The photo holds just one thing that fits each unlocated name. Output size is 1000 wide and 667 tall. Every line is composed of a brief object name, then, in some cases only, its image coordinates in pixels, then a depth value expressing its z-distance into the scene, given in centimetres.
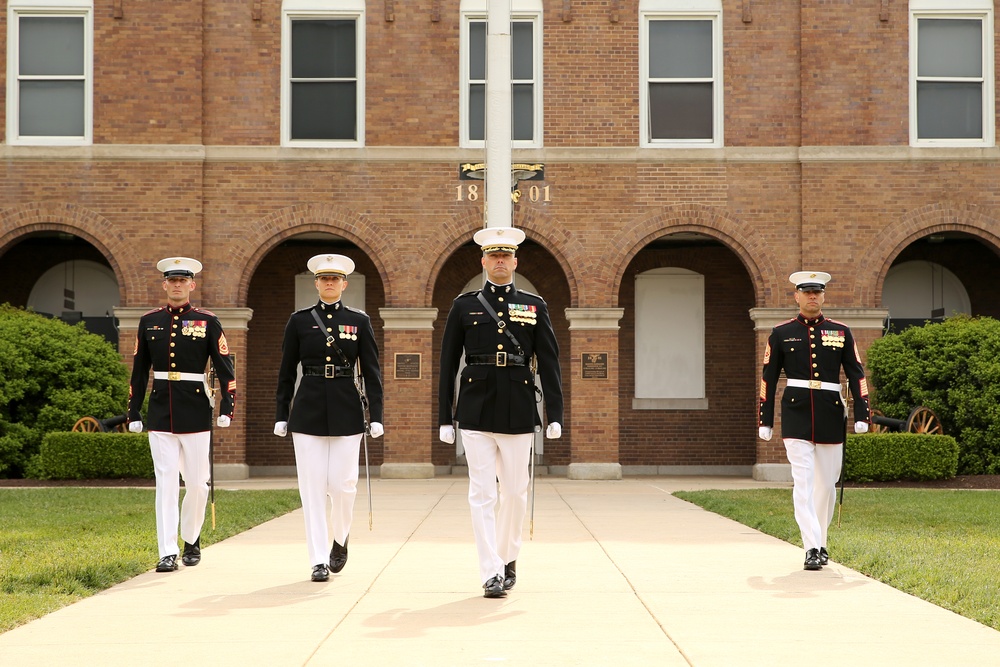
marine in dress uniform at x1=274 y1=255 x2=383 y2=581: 861
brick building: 2070
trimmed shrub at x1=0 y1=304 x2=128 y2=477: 1892
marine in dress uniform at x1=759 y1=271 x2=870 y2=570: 966
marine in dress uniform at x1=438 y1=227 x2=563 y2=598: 797
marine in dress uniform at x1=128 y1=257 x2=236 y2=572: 935
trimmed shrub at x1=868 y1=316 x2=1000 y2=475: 1898
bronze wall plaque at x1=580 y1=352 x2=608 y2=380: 2073
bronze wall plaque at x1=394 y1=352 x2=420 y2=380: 2073
